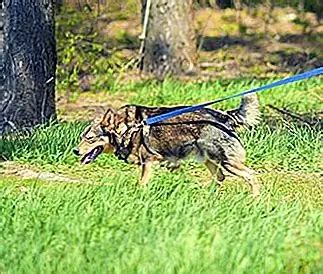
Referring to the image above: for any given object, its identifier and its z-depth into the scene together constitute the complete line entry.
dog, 16.23
